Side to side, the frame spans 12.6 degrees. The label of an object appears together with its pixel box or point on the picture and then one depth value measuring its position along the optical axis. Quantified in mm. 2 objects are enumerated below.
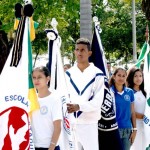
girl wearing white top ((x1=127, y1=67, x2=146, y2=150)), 10097
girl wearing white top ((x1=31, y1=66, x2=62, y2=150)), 6678
